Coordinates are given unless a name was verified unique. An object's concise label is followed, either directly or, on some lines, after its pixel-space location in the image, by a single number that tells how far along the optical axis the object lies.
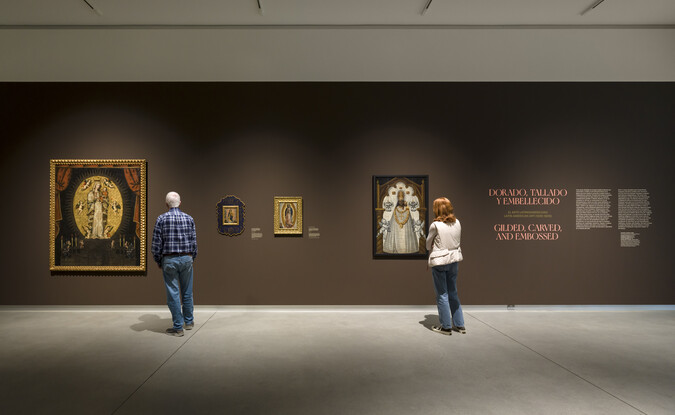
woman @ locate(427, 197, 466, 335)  4.21
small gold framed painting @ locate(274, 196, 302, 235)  5.37
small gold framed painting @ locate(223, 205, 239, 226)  5.35
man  4.18
